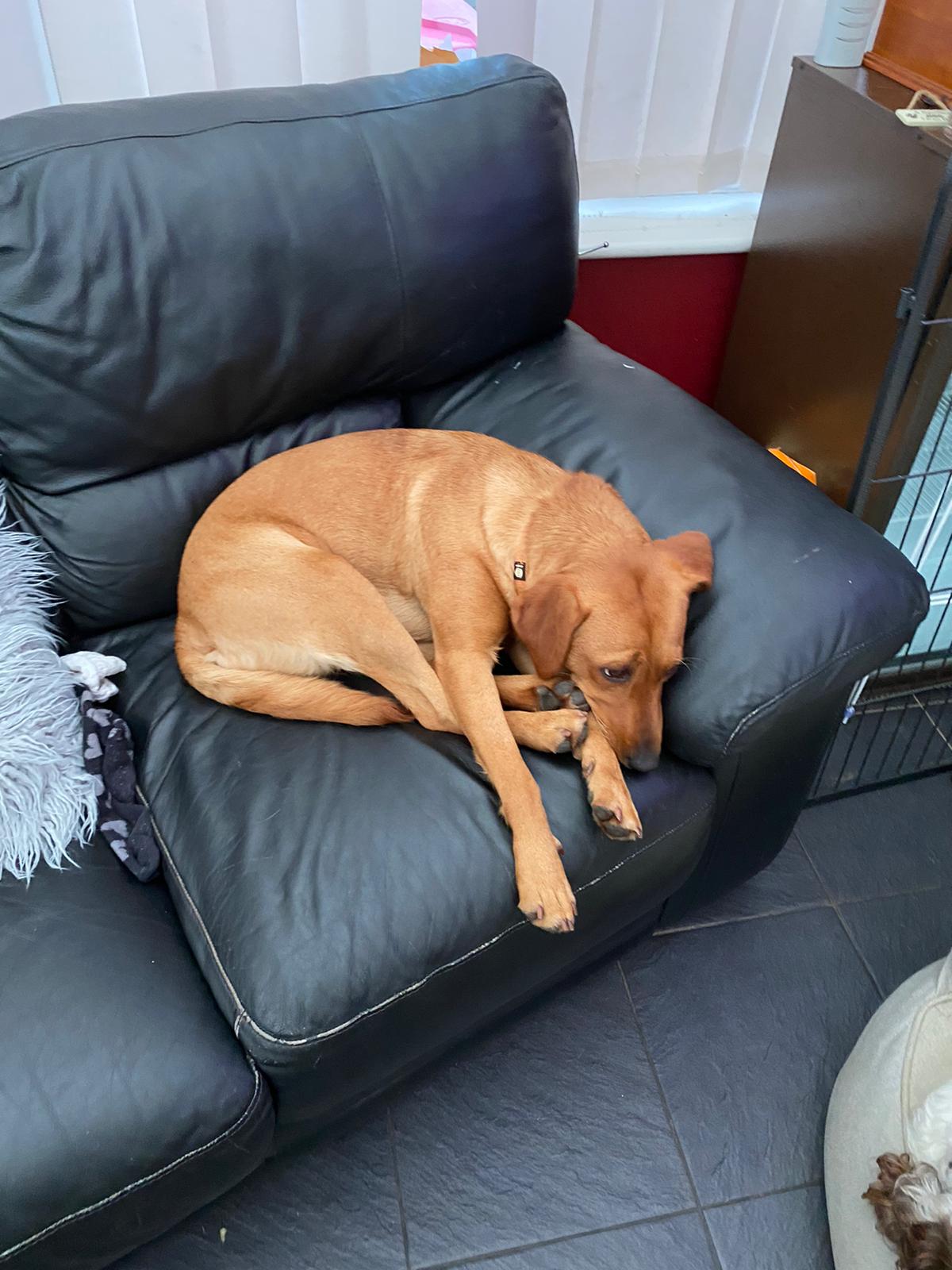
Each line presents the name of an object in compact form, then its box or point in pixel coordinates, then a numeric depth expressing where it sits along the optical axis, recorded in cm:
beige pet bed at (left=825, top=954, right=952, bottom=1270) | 126
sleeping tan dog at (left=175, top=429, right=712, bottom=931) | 140
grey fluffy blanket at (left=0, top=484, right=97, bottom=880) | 138
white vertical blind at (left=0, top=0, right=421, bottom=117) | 193
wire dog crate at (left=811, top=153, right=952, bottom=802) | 156
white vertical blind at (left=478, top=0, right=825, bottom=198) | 222
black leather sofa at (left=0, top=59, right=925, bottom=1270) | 119
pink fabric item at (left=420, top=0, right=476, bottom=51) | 224
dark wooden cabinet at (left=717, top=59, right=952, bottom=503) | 181
